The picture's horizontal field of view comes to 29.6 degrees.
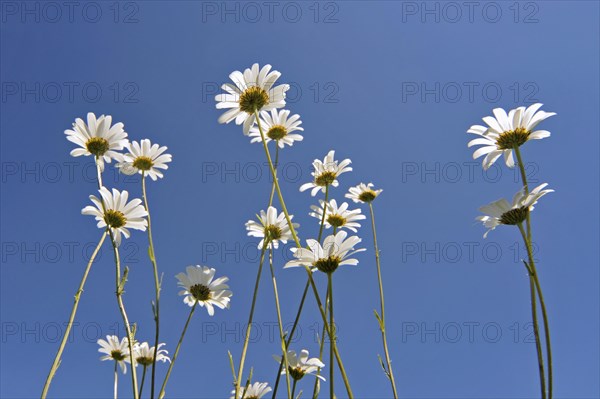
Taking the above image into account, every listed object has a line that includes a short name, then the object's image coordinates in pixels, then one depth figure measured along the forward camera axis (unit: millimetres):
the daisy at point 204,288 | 741
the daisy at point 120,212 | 719
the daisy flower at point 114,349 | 847
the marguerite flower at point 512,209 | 596
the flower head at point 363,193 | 878
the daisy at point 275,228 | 759
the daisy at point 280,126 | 803
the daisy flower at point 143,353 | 826
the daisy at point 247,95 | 701
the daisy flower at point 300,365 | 723
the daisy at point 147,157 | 803
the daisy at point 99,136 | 719
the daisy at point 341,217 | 826
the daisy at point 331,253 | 637
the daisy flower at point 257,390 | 794
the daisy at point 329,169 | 835
